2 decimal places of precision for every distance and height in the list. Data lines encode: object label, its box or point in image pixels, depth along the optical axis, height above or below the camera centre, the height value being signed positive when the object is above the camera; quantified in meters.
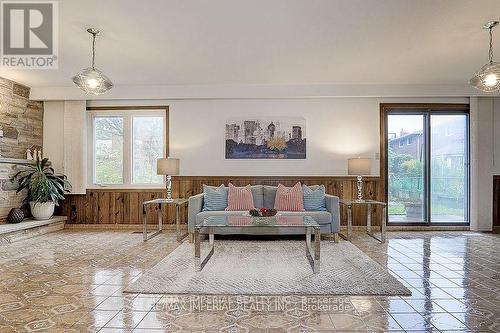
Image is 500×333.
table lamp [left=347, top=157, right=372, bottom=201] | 5.55 +0.04
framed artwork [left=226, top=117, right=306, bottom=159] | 6.29 +0.57
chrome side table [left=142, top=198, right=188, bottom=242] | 5.23 -0.82
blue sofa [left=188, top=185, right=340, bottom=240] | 5.03 -0.69
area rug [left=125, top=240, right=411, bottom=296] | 2.98 -1.09
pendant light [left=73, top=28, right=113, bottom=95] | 3.98 +1.08
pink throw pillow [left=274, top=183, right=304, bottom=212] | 5.42 -0.51
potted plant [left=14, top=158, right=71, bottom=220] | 5.79 -0.33
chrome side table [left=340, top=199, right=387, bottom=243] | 5.17 -0.88
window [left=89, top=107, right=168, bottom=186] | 6.53 +0.46
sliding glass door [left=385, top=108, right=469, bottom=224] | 6.30 -0.07
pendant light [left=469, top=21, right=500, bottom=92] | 3.81 +1.08
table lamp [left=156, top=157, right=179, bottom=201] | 5.70 +0.05
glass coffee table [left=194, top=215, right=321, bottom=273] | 3.51 -0.63
